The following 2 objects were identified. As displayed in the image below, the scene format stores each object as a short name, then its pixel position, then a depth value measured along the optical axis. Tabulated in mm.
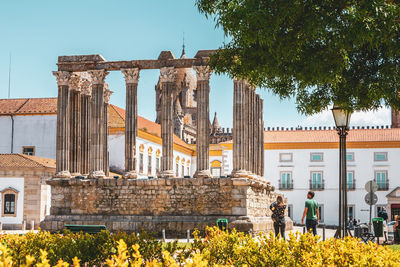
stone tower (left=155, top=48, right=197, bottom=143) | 76312
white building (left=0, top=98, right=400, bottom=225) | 52750
